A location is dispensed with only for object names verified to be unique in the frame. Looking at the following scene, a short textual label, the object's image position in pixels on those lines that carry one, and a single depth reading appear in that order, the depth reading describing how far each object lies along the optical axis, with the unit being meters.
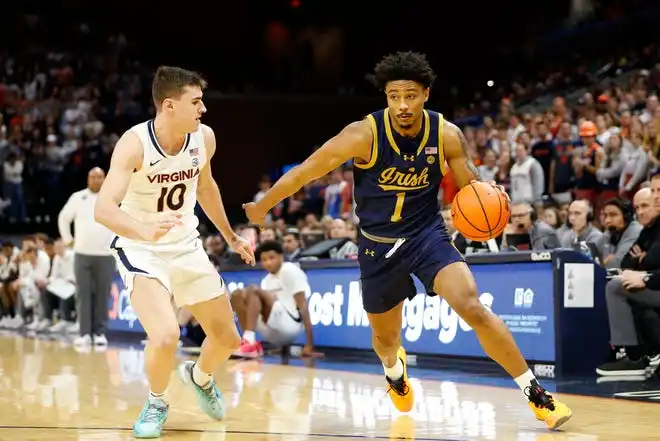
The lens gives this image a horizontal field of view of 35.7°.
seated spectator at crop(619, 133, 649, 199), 12.38
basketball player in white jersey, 5.53
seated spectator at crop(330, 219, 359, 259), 12.03
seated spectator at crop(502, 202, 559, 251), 9.60
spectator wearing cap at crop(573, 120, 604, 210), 13.18
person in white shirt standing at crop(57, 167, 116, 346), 12.80
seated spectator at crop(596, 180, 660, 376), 8.15
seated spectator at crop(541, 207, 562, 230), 10.71
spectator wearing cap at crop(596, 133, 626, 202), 12.92
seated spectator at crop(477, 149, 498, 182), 14.84
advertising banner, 8.65
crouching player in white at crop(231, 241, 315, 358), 10.99
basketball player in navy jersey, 5.52
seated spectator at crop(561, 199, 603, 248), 9.93
